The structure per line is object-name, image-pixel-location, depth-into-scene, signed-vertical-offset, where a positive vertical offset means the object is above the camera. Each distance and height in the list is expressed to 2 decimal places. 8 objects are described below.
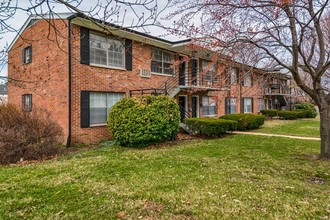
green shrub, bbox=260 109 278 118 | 27.48 -0.28
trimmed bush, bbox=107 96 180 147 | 10.16 -0.42
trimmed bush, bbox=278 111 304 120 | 26.95 -0.51
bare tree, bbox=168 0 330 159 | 6.73 +2.45
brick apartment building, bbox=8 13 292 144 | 10.70 +1.78
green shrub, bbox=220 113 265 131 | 16.75 -0.68
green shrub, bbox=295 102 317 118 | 30.30 +0.34
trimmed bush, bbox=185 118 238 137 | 12.95 -0.84
